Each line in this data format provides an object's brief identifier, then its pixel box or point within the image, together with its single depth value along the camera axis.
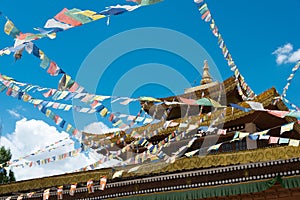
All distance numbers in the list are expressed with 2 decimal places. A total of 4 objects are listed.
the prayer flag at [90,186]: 9.34
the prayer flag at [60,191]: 10.01
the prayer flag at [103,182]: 9.00
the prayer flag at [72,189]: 9.53
